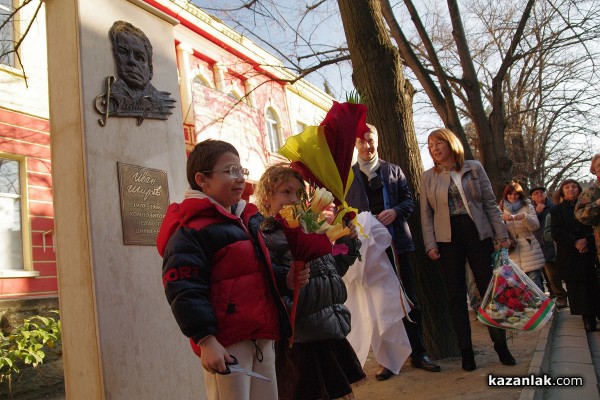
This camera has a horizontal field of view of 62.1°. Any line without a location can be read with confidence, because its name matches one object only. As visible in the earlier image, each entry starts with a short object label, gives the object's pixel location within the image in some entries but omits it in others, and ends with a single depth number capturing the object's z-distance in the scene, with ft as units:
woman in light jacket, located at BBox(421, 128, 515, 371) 13.15
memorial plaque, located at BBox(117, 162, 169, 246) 11.28
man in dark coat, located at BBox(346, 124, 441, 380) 13.70
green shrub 19.16
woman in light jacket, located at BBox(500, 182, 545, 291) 21.93
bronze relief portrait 11.73
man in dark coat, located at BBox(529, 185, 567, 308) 26.78
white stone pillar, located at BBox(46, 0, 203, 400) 10.14
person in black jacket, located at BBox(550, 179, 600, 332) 19.69
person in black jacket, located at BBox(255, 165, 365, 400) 8.99
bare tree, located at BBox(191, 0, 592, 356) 16.30
